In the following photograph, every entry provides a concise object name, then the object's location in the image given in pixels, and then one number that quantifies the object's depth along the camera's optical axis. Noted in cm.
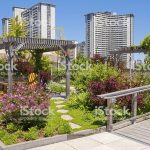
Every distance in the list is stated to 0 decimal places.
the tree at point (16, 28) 2766
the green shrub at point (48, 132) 666
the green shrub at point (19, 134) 659
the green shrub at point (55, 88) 1550
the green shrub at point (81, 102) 1023
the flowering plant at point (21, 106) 717
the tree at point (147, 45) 1517
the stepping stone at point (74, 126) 764
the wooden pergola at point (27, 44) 1198
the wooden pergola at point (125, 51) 1616
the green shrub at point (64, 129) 684
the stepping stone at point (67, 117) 877
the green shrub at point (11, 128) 691
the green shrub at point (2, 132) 657
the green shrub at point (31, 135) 640
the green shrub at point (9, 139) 621
